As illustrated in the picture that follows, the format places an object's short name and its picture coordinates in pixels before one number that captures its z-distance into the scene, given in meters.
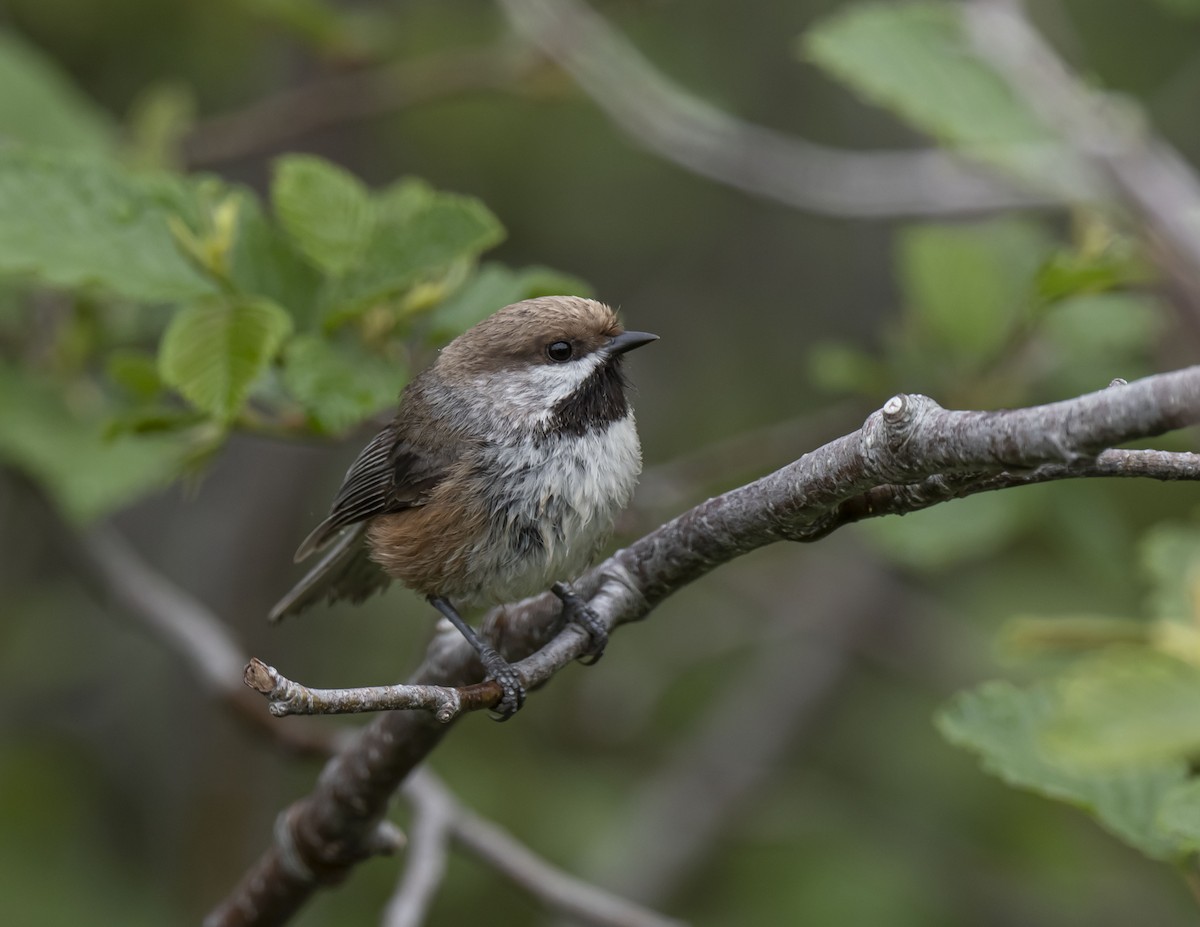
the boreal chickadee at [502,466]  6.72
